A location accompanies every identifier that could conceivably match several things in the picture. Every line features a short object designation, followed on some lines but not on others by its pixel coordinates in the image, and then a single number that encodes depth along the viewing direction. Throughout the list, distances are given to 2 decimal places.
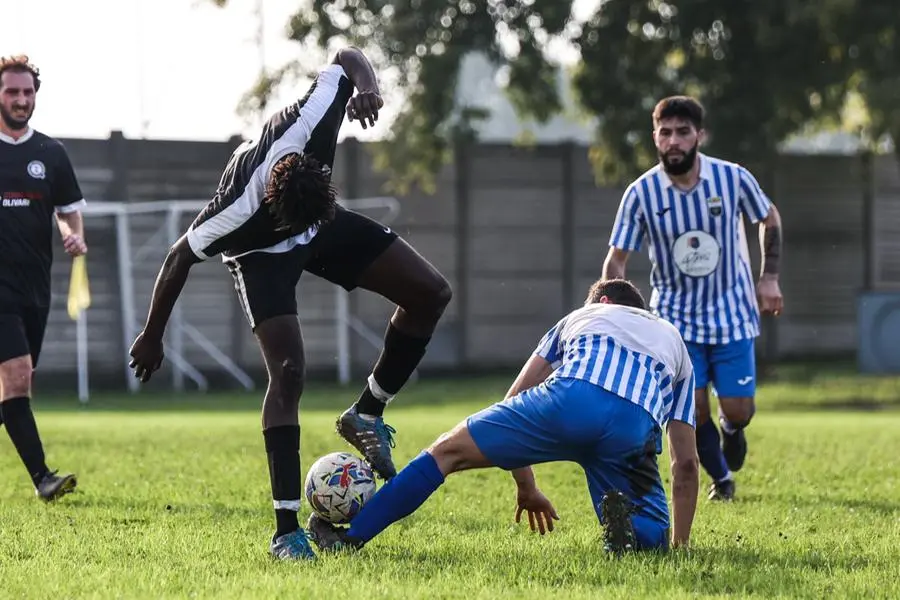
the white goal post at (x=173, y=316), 44.72
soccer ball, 12.87
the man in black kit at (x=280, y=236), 12.42
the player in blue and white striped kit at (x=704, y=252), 17.41
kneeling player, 11.96
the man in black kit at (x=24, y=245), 17.27
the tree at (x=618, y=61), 46.06
